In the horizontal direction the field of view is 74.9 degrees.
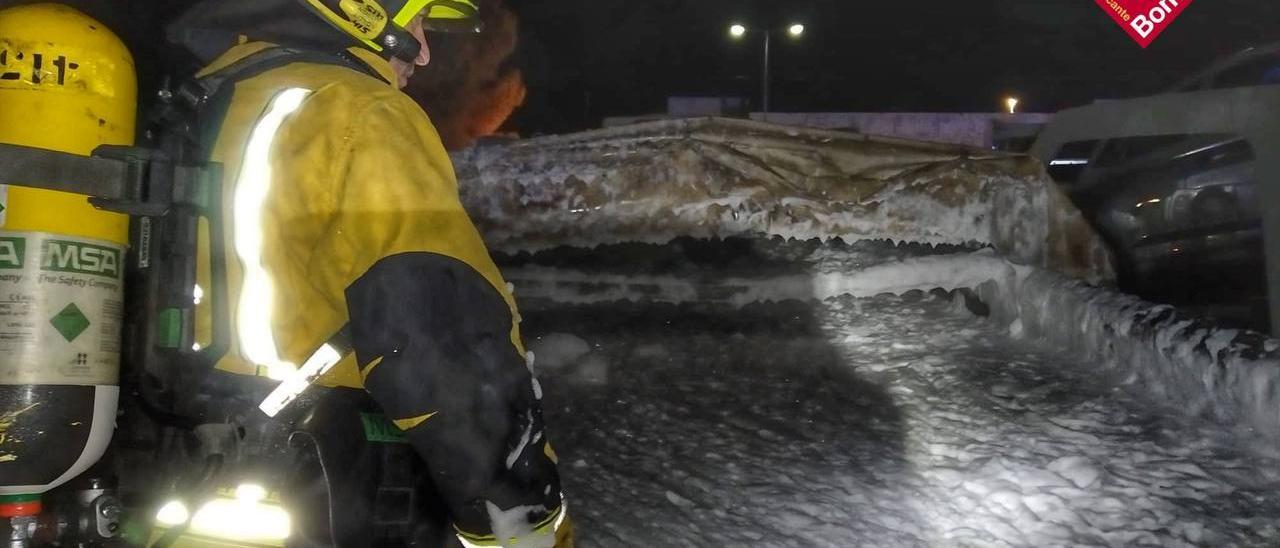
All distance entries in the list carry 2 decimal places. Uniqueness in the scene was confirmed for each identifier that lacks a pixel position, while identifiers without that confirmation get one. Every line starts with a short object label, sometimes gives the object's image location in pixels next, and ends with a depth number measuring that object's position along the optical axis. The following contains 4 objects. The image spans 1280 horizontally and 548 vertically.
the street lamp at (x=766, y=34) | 18.59
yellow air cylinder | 1.67
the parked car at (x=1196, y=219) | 4.78
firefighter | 1.29
